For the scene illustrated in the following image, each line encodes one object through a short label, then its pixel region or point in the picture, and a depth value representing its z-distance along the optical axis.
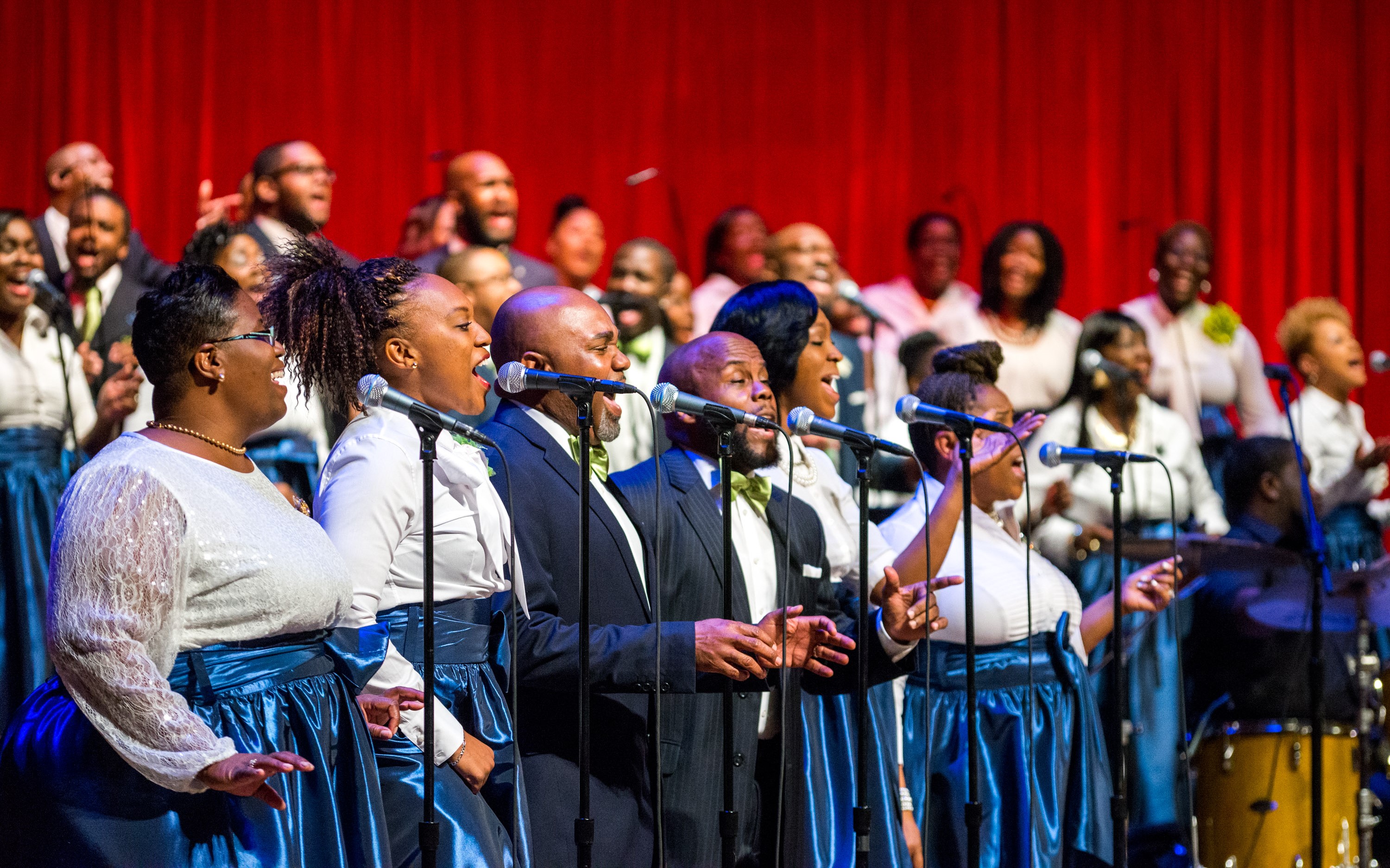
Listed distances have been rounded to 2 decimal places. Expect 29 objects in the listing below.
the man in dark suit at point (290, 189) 10.80
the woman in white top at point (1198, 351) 13.52
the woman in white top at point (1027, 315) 12.43
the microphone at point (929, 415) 6.56
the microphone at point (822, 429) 6.03
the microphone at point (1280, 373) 9.18
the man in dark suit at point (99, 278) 10.56
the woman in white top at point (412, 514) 5.26
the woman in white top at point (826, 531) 7.05
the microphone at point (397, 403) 4.89
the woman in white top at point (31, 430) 9.23
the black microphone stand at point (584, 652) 5.30
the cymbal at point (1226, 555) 10.17
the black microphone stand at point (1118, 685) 7.43
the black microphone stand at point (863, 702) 6.09
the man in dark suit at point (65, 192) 11.05
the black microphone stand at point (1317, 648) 9.75
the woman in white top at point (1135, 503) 11.37
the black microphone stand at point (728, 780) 6.00
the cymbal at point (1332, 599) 10.47
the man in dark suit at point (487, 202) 11.70
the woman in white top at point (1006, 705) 7.71
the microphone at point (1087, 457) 7.39
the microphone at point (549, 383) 5.41
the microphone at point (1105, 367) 12.05
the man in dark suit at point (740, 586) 6.45
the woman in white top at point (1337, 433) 12.77
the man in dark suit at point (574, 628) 5.79
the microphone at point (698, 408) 5.57
